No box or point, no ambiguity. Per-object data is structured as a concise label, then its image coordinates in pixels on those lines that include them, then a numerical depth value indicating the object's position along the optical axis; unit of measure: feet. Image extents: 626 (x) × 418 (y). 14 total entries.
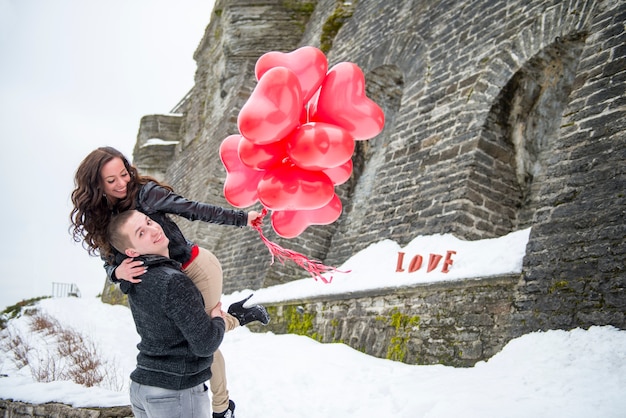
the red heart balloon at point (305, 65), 8.16
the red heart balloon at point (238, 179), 8.43
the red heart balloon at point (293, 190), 7.74
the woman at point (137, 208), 6.68
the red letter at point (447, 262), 13.93
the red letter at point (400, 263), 15.55
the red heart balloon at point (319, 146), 7.40
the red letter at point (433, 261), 14.30
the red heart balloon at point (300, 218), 8.77
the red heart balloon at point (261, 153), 7.79
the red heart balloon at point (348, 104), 8.01
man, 6.04
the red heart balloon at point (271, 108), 7.21
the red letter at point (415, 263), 14.96
